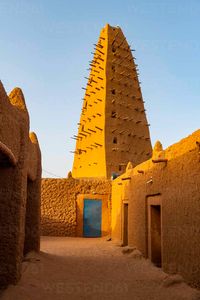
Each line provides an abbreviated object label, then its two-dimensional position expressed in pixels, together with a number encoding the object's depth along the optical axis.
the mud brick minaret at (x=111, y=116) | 25.84
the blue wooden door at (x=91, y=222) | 17.47
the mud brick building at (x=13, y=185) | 5.55
